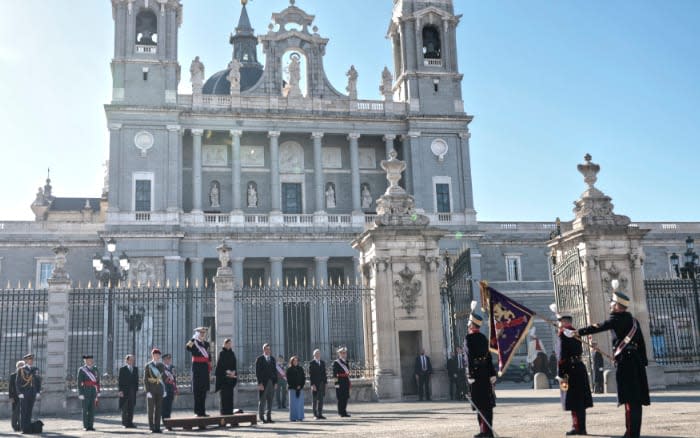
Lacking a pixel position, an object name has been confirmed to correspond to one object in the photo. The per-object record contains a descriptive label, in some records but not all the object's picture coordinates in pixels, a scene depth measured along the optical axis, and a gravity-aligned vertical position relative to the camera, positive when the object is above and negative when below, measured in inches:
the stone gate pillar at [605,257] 653.3 +85.0
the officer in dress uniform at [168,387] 581.3 -7.6
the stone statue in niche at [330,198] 1740.9 +386.5
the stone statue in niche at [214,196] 1678.2 +390.2
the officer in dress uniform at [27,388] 536.1 -3.4
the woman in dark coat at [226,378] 529.7 -2.7
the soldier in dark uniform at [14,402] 552.7 -12.9
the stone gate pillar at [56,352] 656.4 +25.4
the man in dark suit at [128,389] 550.0 -7.1
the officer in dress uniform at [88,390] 543.5 -6.5
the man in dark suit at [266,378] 557.0 -4.5
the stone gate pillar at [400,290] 661.3 +65.5
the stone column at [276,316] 1357.0 +103.6
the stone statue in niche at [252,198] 1692.9 +382.6
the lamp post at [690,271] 713.0 +86.9
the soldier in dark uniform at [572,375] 360.2 -7.9
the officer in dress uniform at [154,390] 502.0 -8.2
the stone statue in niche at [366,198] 1753.7 +386.6
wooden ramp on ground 483.5 -29.3
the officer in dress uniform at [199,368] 512.7 +4.9
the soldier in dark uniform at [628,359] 326.3 -1.7
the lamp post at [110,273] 793.6 +130.1
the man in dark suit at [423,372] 661.3 -5.8
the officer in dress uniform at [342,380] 565.4 -8.3
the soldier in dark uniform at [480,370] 369.1 -3.6
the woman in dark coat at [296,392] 565.6 -15.5
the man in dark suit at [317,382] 572.9 -9.4
